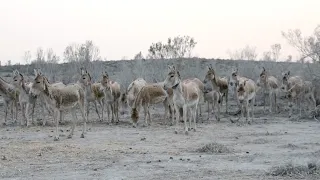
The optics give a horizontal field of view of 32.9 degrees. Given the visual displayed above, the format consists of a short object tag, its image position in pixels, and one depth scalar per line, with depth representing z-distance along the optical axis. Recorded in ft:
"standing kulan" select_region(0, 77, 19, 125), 88.47
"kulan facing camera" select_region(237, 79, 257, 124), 86.38
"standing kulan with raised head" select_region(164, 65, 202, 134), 69.87
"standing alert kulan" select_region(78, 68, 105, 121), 84.13
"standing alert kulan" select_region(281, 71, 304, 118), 96.17
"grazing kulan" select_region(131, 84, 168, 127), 80.48
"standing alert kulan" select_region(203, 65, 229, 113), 89.28
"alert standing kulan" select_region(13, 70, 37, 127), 83.05
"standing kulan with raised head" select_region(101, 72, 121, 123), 88.07
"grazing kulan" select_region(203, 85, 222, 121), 91.22
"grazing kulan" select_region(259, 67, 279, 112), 104.47
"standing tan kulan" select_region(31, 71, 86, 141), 63.52
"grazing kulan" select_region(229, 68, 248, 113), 93.97
